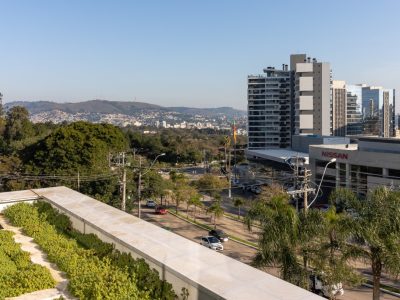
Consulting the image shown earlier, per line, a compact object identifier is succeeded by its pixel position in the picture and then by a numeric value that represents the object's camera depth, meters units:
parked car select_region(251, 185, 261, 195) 51.63
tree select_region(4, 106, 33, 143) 65.06
